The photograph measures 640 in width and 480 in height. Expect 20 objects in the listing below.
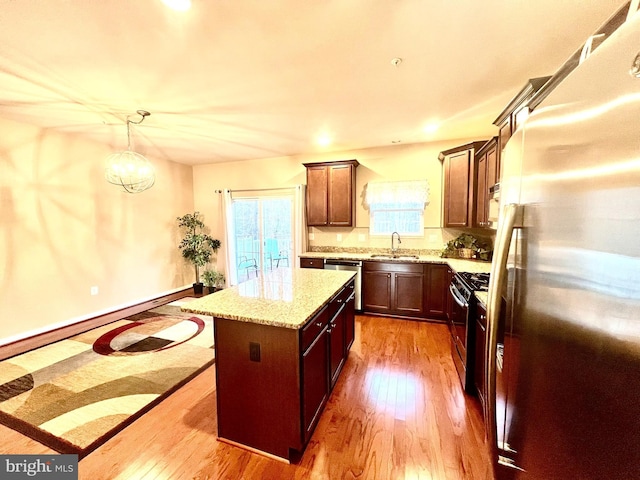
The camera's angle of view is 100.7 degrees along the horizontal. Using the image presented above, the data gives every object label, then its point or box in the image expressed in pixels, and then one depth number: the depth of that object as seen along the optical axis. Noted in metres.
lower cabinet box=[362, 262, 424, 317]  3.80
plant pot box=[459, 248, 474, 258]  3.77
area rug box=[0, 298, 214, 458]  1.87
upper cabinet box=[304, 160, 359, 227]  4.38
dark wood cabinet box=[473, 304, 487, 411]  1.94
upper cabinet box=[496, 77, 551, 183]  1.75
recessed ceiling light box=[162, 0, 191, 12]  1.48
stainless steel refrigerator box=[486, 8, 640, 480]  0.36
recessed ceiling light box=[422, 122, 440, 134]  3.39
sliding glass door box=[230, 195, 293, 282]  5.23
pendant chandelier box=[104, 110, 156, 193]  3.07
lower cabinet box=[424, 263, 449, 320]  3.66
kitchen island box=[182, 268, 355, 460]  1.54
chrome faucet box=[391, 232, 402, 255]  4.41
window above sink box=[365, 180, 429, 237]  4.28
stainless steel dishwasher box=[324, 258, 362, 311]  4.02
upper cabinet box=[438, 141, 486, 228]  3.45
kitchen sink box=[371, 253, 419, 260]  3.97
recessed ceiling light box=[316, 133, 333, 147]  3.85
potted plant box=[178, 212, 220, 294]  5.23
